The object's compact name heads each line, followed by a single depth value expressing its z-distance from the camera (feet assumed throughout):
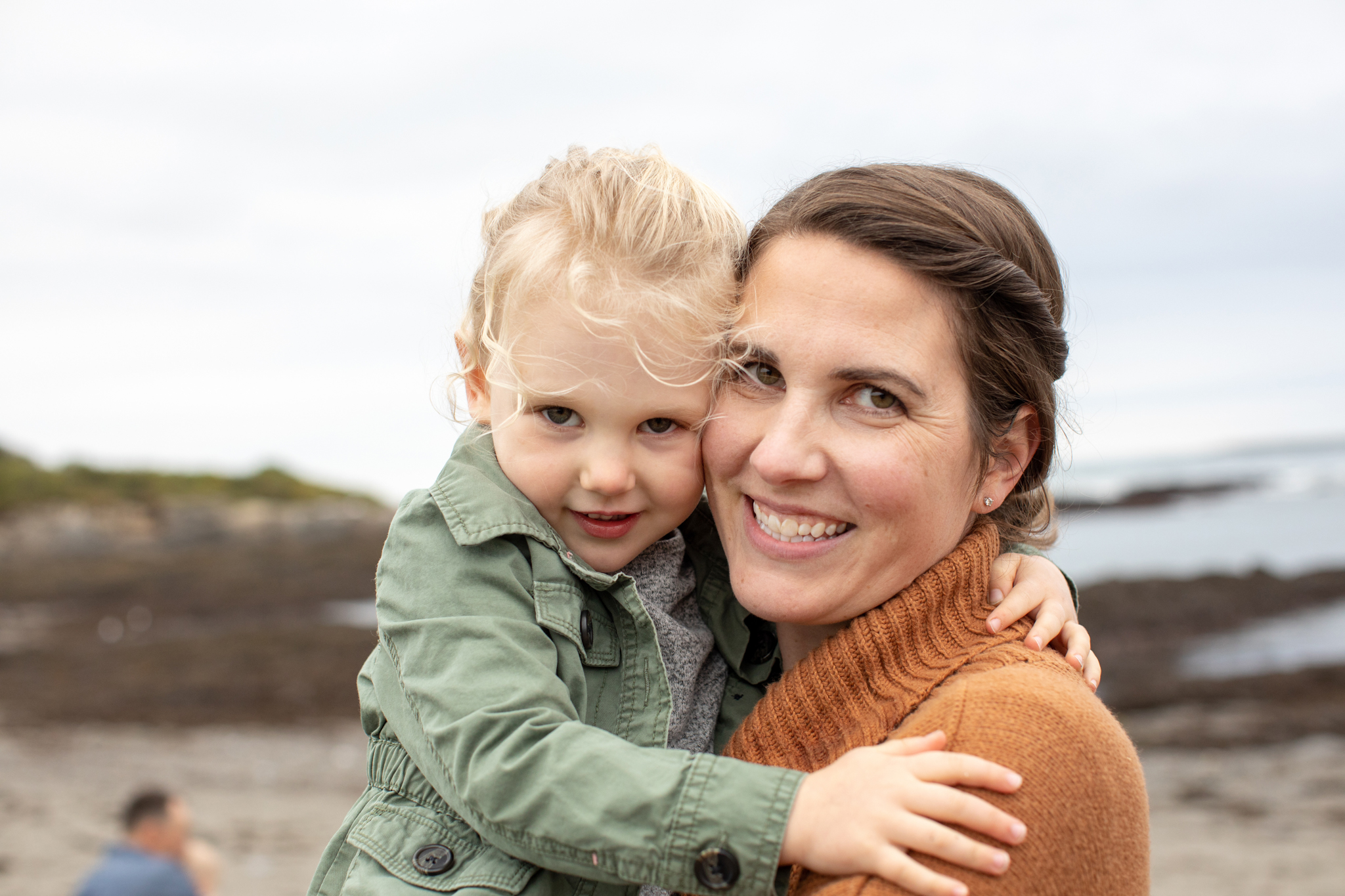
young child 6.13
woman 6.99
